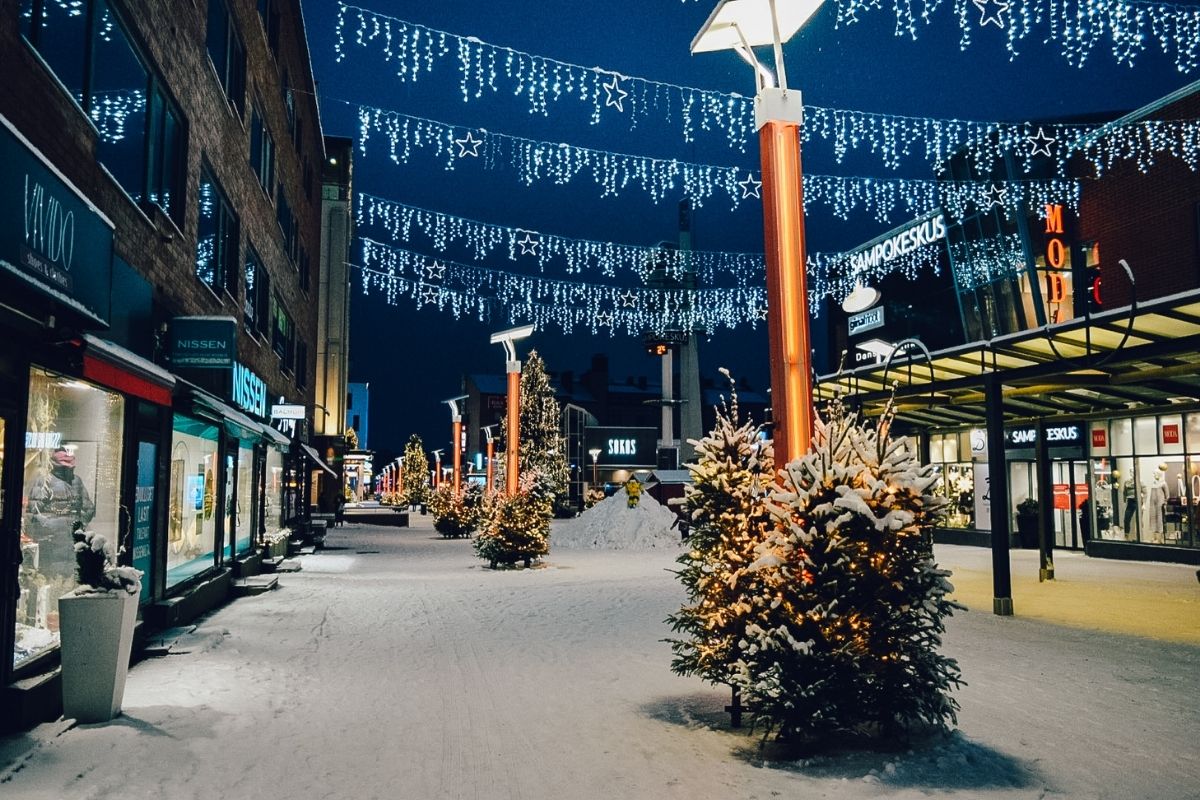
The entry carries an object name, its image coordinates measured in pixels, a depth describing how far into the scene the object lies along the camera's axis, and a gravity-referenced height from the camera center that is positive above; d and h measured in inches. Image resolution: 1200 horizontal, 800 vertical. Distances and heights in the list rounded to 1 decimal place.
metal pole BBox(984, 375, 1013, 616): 494.0 -16.0
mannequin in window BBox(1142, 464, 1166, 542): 871.7 -34.1
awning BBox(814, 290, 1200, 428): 428.8 +64.6
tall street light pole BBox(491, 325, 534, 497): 892.6 +71.0
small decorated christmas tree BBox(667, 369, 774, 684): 251.4 -19.4
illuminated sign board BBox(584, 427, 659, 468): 2883.9 +78.9
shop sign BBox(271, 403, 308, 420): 917.9 +64.6
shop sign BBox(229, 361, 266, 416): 678.5 +68.0
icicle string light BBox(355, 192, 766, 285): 831.1 +245.3
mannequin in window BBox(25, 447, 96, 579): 296.7 -12.1
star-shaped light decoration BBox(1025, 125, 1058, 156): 991.6 +362.9
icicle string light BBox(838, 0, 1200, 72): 442.0 +227.8
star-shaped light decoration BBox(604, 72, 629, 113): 507.5 +214.8
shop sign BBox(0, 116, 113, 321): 237.9 +73.3
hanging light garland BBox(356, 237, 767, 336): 1040.2 +289.0
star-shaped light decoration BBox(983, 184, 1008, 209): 1051.3 +317.9
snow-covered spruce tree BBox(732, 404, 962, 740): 229.6 -35.0
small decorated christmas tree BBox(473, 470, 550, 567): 813.2 -51.4
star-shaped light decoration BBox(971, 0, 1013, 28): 428.5 +219.3
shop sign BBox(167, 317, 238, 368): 466.3 +68.2
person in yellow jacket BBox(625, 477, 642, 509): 1269.7 -29.2
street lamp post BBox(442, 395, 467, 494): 1431.6 +57.8
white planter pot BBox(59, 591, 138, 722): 265.1 -50.8
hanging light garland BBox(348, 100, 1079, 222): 661.3 +288.9
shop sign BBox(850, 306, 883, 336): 1366.9 +230.1
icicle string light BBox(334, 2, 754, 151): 484.1 +221.6
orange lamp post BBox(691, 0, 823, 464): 271.3 +79.8
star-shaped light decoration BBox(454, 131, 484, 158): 620.1 +226.3
